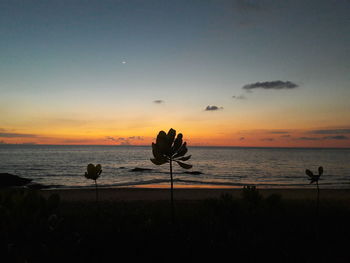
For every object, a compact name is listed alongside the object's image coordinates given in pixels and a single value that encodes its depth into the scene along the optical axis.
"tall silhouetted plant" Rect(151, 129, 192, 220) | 4.60
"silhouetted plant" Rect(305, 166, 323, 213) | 5.85
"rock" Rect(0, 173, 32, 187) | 22.42
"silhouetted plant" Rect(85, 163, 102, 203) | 7.12
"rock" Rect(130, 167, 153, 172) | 37.31
